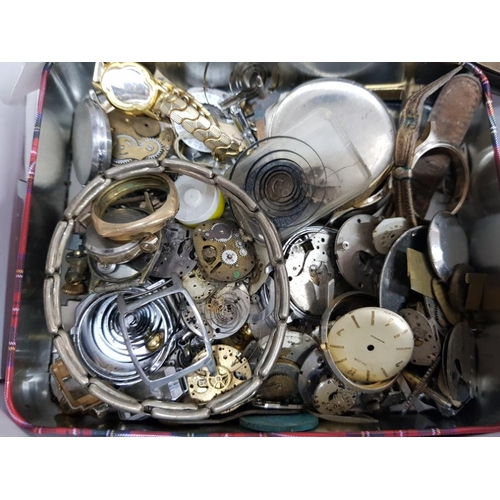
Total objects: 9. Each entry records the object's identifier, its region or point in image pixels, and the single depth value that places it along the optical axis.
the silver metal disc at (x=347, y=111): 0.17
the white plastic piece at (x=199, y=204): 0.15
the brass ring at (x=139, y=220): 0.13
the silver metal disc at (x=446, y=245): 0.15
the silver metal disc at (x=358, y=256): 0.15
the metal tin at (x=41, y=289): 0.13
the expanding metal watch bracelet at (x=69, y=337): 0.12
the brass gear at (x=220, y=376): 0.14
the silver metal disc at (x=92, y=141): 0.15
